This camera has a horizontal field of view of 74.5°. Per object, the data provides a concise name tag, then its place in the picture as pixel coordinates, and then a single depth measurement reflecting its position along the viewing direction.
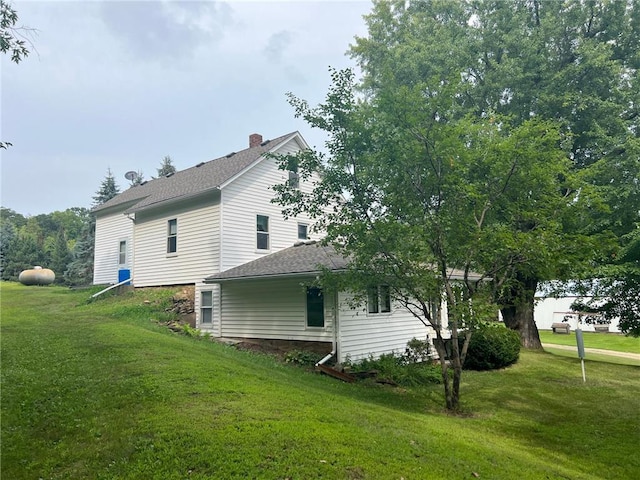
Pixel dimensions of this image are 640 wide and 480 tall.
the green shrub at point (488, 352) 14.10
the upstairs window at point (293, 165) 10.63
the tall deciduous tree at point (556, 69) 15.76
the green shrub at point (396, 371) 11.63
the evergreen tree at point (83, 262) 31.70
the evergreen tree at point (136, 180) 29.77
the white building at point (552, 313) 32.47
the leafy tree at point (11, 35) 6.51
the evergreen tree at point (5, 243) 34.94
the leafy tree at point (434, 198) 8.64
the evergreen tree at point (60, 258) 35.41
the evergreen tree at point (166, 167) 40.88
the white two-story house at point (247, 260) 12.78
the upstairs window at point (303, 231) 18.80
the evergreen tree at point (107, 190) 33.78
